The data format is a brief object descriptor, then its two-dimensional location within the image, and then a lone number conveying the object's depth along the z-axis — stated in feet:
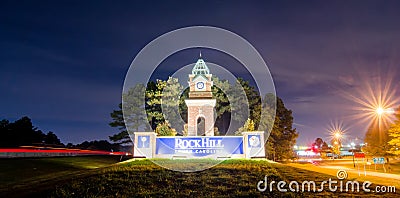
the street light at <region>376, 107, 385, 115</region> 65.60
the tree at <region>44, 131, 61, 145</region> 192.54
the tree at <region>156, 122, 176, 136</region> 91.96
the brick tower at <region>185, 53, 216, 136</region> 103.09
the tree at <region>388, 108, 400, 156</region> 105.70
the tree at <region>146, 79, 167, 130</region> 119.55
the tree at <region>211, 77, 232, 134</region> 126.72
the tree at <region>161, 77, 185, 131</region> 117.46
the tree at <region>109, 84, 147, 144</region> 124.30
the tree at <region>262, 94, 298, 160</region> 135.54
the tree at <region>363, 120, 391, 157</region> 146.30
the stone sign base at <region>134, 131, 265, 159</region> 82.84
